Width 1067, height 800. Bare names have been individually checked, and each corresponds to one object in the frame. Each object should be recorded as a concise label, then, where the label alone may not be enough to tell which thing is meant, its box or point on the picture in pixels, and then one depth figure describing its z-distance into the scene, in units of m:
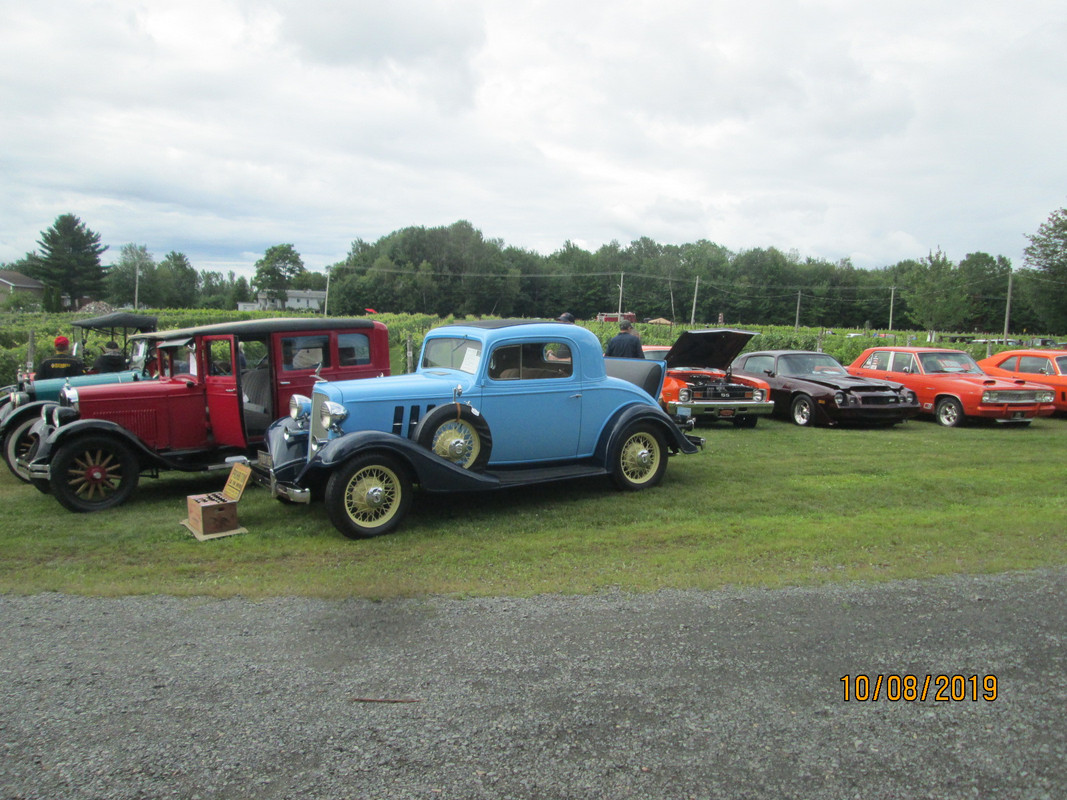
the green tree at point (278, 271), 107.84
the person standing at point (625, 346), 10.59
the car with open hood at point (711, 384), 12.64
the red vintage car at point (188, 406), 7.14
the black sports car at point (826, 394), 12.99
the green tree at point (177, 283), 102.25
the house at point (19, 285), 89.53
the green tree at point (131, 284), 91.19
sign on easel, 6.14
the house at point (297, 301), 104.31
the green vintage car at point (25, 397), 8.63
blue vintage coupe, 6.16
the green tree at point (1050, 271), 54.62
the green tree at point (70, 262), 82.25
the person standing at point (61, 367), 10.75
